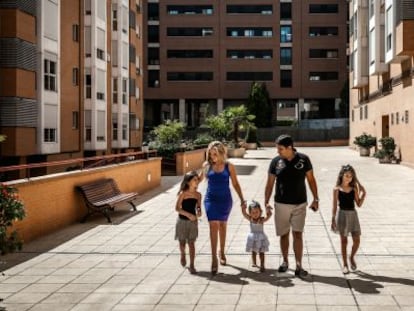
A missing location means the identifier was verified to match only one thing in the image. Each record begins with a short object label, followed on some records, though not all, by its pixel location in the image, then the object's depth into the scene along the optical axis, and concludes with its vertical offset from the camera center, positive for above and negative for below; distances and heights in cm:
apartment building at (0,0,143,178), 2406 +336
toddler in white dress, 816 -123
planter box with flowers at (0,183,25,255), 552 -66
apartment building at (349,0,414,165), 3025 +471
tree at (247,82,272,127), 6981 +497
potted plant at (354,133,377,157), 4275 +15
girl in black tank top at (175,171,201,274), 826 -90
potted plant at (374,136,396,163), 3491 -29
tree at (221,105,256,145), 4980 +226
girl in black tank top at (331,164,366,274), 804 -86
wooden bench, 1292 -116
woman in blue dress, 801 -60
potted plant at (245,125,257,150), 6186 +57
